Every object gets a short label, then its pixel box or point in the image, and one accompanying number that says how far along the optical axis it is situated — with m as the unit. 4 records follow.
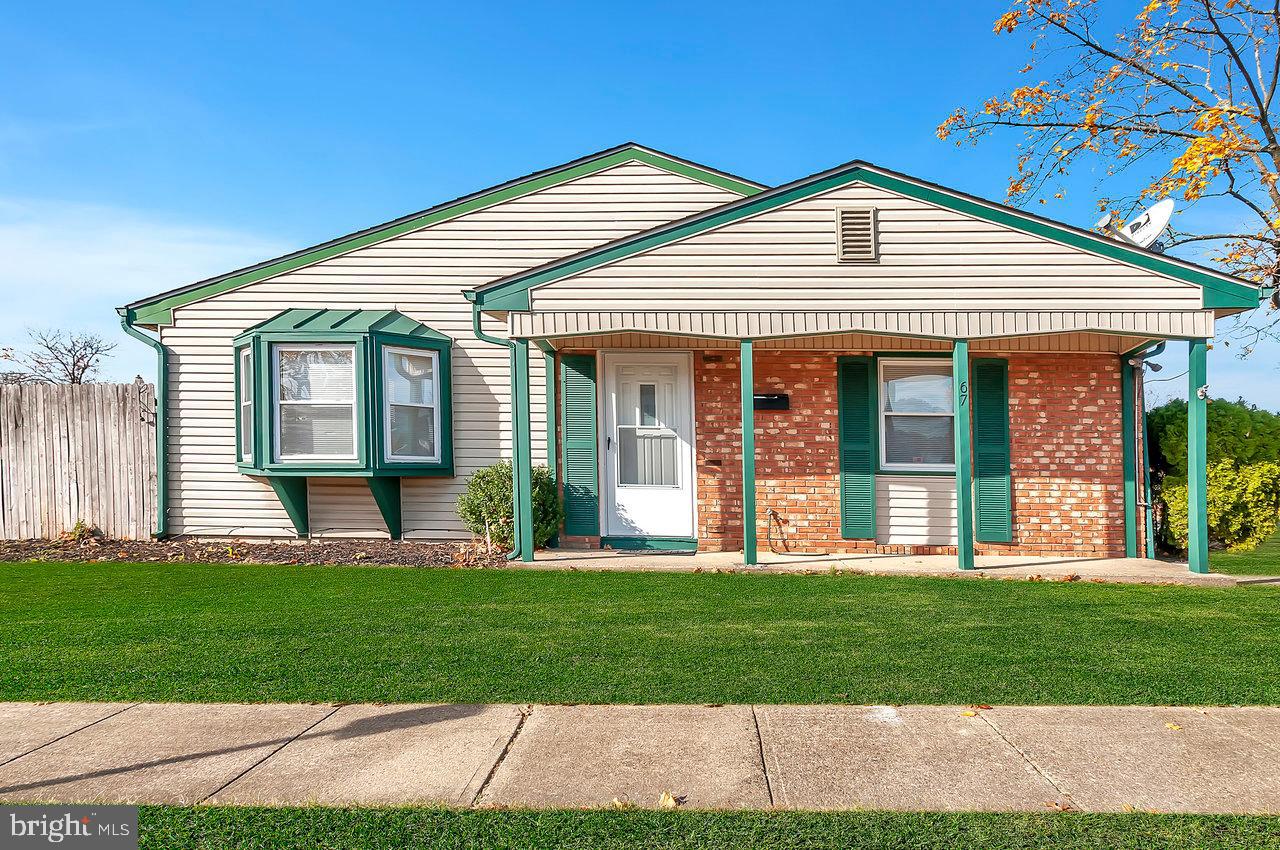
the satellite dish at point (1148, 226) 9.34
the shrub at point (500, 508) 9.97
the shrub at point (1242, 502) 9.39
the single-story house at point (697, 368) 8.78
